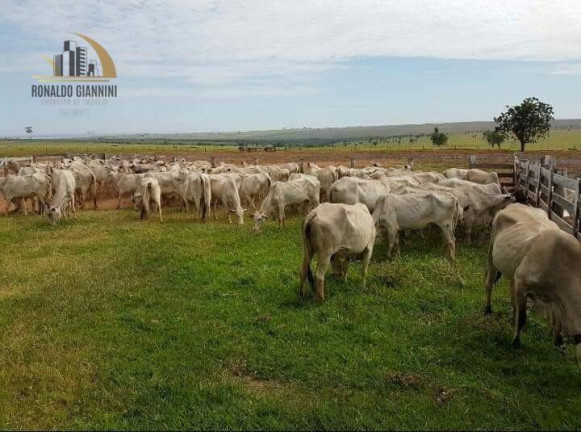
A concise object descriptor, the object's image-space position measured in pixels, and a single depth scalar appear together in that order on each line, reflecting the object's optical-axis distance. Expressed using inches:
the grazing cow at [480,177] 730.4
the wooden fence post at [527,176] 697.1
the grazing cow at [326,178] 864.9
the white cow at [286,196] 681.6
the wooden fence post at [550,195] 505.5
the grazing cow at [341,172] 871.6
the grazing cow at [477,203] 559.5
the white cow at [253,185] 835.4
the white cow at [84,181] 925.2
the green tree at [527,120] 2273.6
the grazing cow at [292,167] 1080.5
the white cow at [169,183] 856.9
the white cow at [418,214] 502.6
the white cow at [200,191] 753.6
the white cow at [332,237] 366.4
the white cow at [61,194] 729.0
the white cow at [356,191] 634.8
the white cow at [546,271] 251.0
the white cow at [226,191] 767.7
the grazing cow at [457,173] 792.2
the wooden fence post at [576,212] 375.6
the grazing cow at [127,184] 928.9
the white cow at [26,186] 824.9
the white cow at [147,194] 759.7
